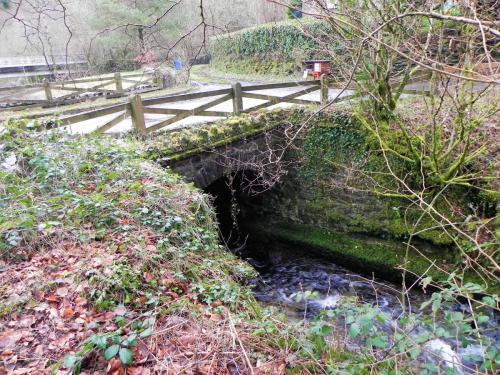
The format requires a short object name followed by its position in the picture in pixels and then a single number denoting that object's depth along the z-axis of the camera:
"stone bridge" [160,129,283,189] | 7.16
